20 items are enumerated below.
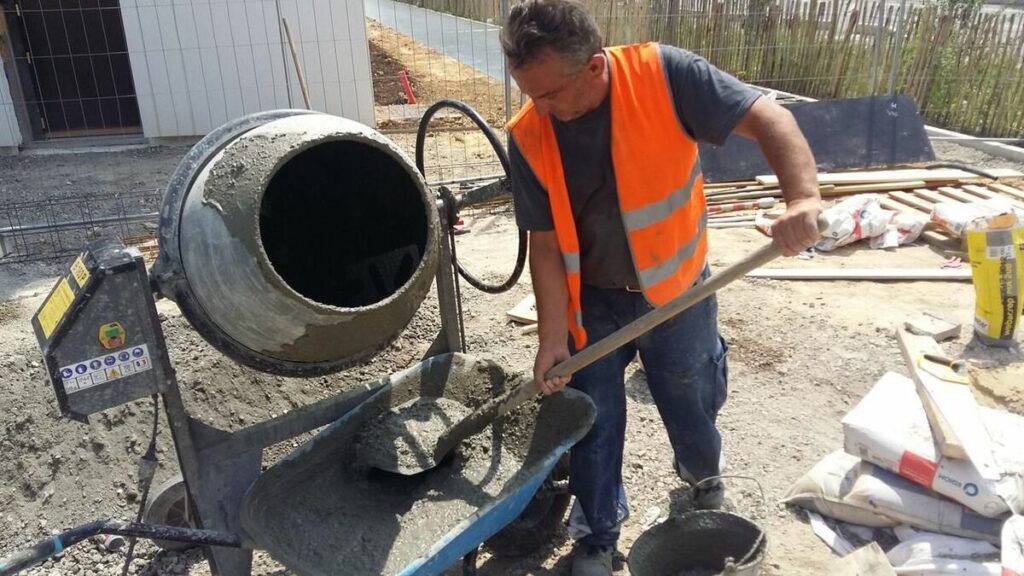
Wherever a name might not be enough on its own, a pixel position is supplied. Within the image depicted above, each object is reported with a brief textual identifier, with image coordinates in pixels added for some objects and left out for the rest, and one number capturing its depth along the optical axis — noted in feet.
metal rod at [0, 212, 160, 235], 18.04
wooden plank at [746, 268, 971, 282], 16.34
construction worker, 6.72
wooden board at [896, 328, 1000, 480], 8.23
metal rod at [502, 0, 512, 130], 22.74
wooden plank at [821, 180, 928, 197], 21.58
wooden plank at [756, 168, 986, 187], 21.85
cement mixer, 6.53
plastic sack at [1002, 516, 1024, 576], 7.28
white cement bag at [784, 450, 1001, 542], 8.35
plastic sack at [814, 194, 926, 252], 17.98
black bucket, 8.05
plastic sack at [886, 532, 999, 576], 7.84
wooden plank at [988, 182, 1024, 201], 20.34
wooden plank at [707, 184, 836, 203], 21.61
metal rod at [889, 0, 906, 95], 25.71
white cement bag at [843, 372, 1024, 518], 8.14
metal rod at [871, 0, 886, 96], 25.96
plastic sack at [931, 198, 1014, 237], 17.66
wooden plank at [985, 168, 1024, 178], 22.16
